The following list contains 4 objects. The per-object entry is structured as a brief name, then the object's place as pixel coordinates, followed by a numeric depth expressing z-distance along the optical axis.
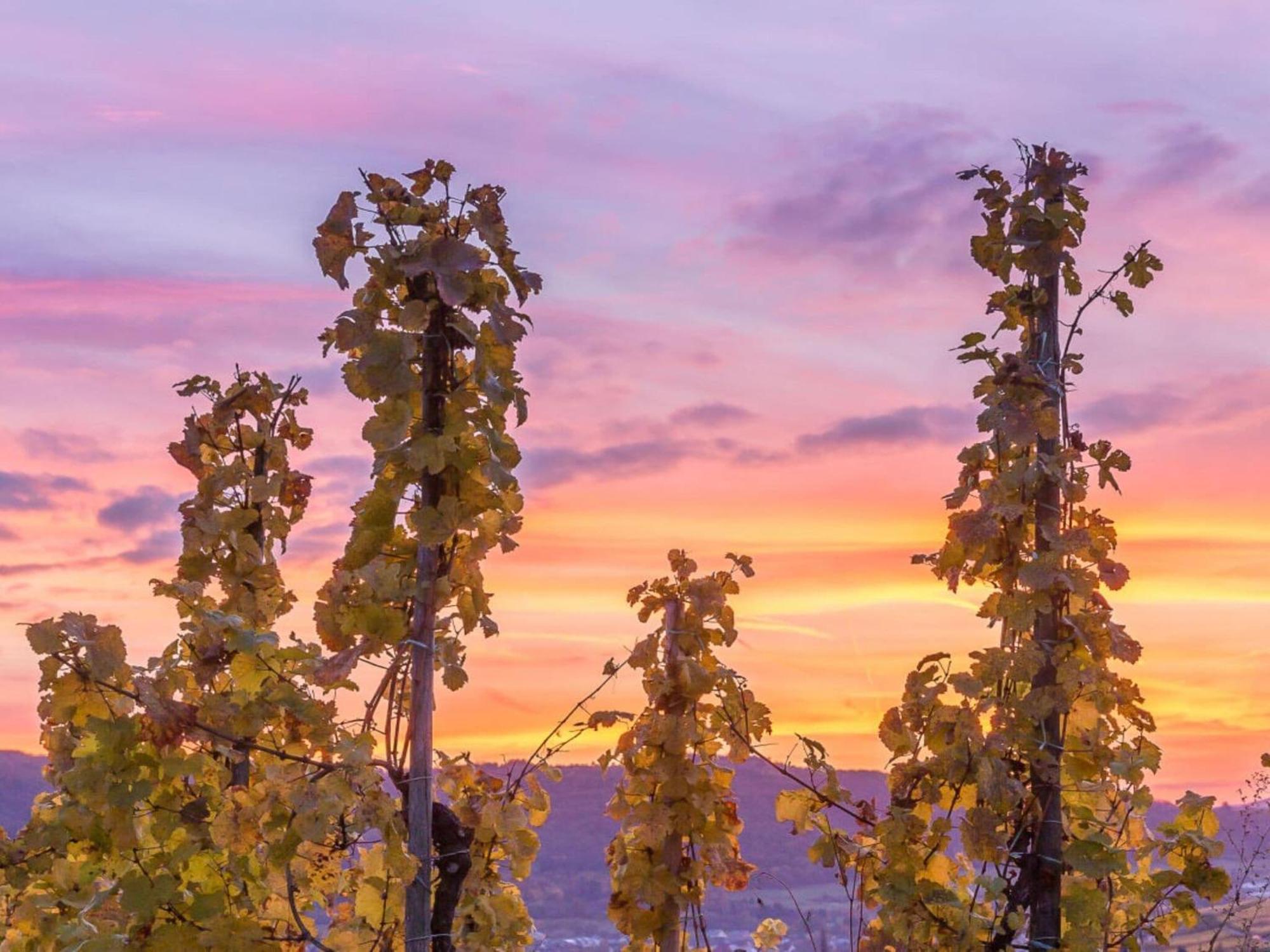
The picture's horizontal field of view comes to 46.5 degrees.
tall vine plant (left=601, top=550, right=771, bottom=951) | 10.09
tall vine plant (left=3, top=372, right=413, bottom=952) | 6.66
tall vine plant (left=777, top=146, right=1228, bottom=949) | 7.49
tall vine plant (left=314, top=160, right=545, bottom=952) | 6.48
